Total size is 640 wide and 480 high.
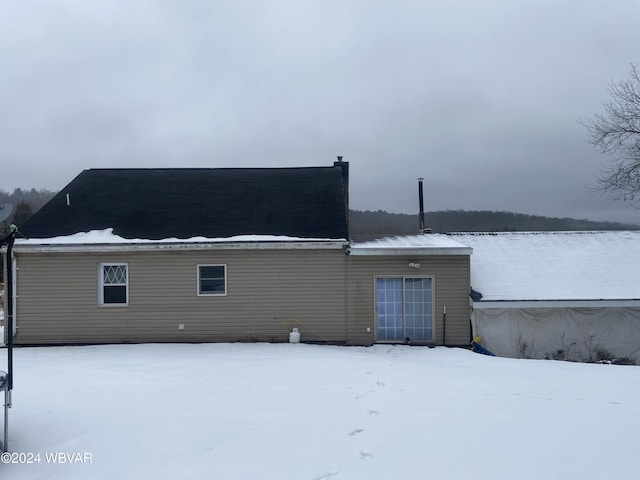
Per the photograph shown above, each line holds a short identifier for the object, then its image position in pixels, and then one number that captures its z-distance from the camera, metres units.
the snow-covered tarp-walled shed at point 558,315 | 14.19
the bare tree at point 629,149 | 16.39
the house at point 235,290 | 14.02
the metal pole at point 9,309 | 6.15
